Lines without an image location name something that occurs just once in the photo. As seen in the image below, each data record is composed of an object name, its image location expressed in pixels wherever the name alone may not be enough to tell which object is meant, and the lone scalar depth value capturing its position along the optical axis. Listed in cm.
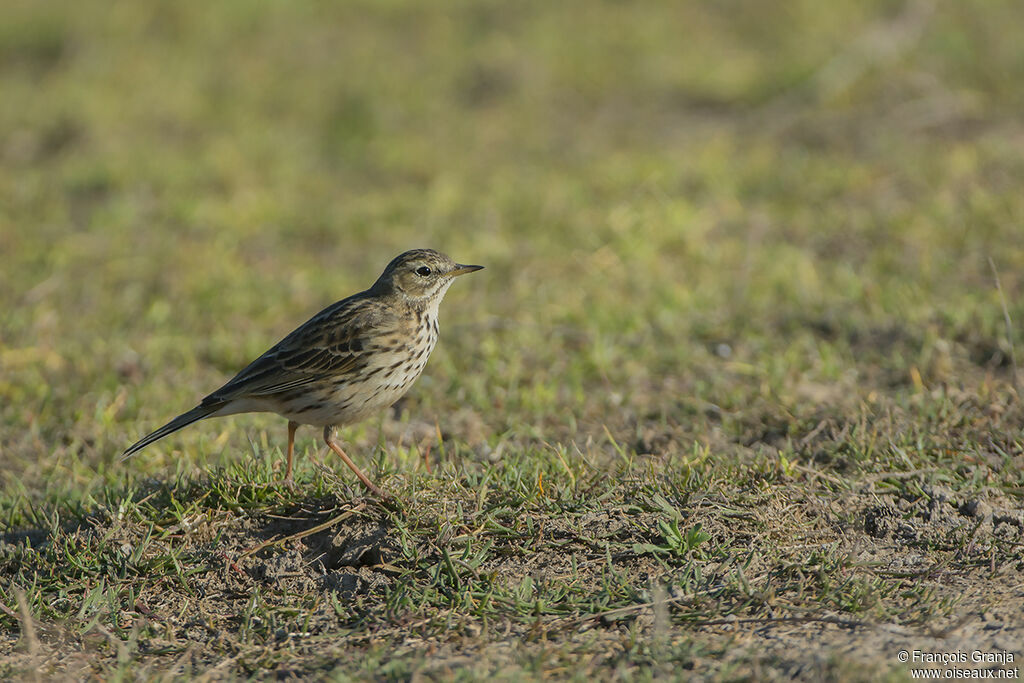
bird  1012
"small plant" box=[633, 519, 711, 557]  877
